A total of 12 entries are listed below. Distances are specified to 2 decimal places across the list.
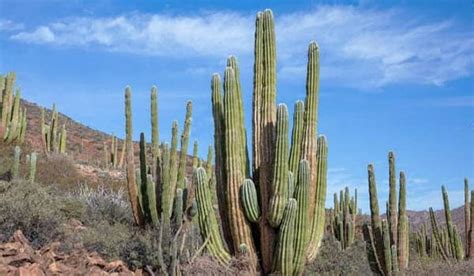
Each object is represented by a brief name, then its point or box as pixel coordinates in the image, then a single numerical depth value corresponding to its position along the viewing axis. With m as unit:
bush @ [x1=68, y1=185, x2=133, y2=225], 13.48
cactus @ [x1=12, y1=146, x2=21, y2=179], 15.54
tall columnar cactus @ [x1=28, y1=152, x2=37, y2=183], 15.75
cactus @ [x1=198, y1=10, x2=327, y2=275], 9.28
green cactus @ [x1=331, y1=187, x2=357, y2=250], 17.89
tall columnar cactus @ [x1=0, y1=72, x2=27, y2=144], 19.70
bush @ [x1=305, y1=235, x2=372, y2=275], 11.01
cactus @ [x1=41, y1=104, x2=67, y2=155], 21.64
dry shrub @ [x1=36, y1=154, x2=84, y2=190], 18.23
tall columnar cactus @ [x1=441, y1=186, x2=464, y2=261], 16.14
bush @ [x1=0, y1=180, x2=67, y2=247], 10.99
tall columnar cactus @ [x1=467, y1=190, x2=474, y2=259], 16.13
